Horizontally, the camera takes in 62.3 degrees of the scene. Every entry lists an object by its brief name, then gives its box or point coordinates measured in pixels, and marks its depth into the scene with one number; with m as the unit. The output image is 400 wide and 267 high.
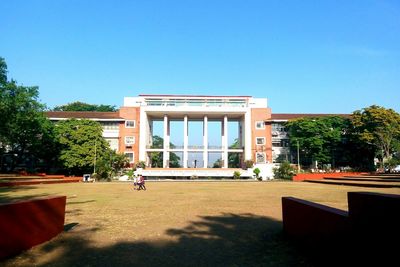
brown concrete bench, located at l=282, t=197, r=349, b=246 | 4.64
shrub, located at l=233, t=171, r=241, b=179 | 54.12
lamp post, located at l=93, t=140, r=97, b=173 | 45.81
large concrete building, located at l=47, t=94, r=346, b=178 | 60.50
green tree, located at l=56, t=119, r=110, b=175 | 45.56
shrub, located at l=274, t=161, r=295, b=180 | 47.19
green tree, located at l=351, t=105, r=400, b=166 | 45.56
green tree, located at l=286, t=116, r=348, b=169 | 53.38
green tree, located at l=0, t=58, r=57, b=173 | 32.34
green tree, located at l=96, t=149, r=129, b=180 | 45.41
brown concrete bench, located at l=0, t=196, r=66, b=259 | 5.27
